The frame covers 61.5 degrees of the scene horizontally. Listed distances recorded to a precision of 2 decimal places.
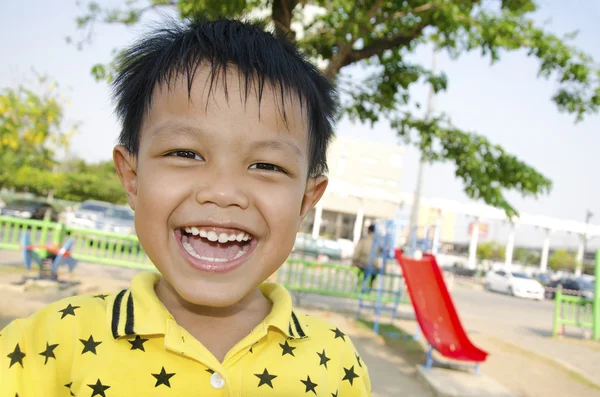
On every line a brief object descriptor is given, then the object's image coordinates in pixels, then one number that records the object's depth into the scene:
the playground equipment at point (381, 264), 8.06
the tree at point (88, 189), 30.19
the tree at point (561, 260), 38.41
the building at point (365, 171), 35.00
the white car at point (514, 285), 20.86
